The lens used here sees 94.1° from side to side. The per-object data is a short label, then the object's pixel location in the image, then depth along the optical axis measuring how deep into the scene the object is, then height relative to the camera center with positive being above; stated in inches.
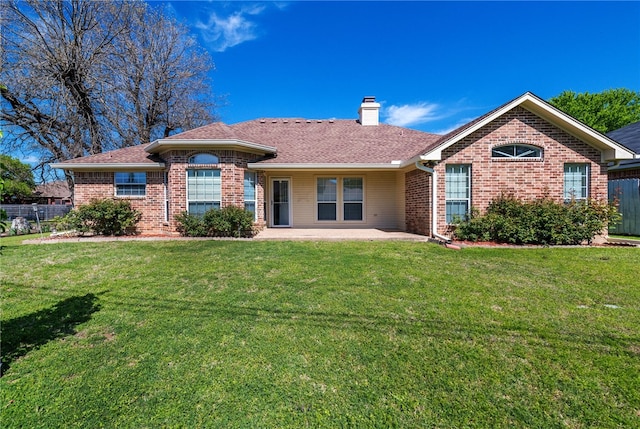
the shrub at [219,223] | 386.3 -17.6
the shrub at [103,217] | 398.9 -10.0
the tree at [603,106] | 1267.2 +434.1
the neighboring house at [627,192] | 420.2 +21.9
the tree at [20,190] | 1075.9 +84.9
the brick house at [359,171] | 370.0 +54.2
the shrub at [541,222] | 338.0 -17.9
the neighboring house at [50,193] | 1417.6 +88.9
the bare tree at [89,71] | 631.8 +334.0
